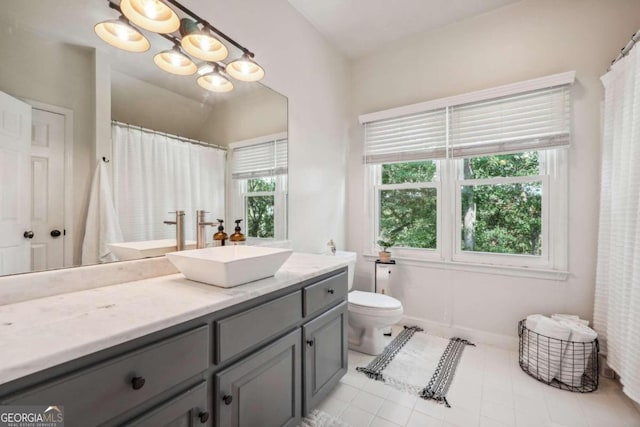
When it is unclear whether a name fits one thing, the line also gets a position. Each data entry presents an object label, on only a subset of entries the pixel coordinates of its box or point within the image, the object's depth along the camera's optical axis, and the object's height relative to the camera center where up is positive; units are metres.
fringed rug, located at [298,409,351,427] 1.53 -1.13
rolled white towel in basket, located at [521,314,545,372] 2.02 -0.96
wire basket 1.87 -0.99
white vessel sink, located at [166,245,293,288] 1.16 -0.24
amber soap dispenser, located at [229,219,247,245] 1.79 -0.17
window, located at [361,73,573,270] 2.25 +0.33
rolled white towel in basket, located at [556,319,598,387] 1.87 -0.93
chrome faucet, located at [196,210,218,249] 1.66 -0.12
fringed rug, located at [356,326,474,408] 1.88 -1.13
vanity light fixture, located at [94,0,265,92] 1.30 +0.89
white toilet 2.18 -0.81
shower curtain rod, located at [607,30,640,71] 1.66 +1.01
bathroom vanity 0.68 -0.42
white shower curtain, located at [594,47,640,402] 1.58 -0.09
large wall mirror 1.05 +0.31
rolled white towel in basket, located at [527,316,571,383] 1.92 -0.92
